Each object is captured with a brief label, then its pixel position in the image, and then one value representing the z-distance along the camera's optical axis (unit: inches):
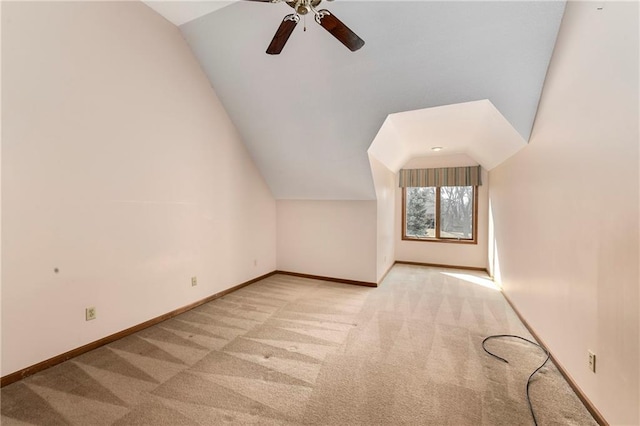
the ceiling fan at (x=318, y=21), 58.1
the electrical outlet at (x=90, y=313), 86.4
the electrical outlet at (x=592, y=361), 60.5
